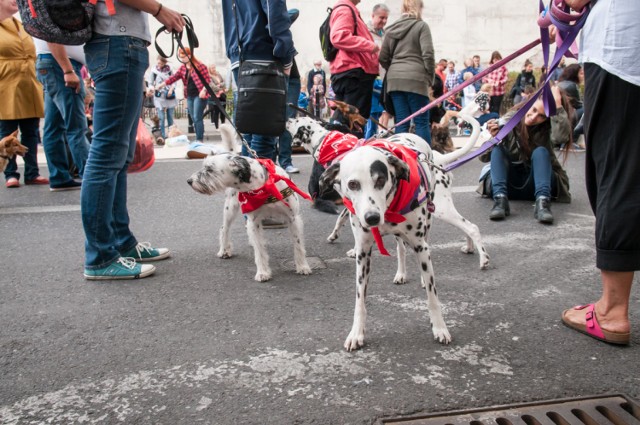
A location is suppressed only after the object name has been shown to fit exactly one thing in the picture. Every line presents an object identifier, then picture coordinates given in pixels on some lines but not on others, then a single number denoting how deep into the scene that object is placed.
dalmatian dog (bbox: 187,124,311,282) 3.94
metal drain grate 2.16
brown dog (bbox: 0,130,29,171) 6.51
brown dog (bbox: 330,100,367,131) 5.76
